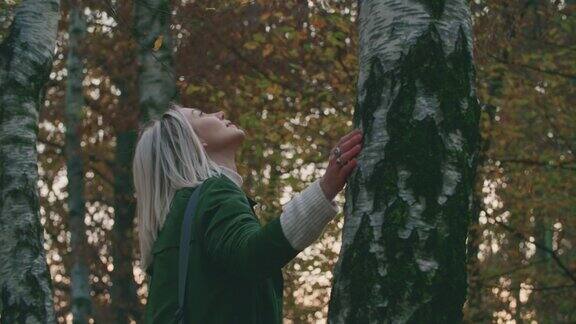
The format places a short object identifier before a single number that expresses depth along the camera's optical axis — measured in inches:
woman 123.7
